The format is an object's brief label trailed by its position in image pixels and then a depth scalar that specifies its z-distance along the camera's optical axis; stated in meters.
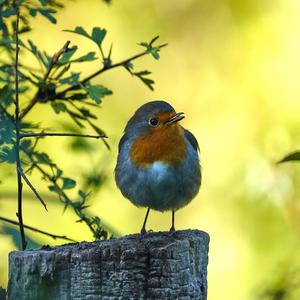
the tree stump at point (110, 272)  6.02
